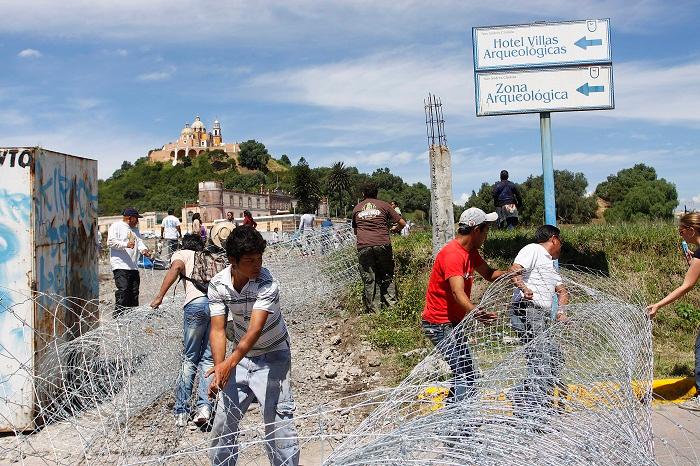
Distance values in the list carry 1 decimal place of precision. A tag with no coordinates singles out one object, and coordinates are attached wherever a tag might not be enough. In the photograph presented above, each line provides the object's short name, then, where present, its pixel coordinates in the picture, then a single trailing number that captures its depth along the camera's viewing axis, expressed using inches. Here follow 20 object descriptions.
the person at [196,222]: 604.4
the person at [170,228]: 700.2
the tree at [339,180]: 3873.0
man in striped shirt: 151.1
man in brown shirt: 370.6
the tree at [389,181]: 3866.4
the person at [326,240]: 428.1
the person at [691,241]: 232.8
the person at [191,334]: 224.1
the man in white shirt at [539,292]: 172.9
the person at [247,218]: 550.2
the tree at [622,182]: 2313.0
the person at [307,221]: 681.0
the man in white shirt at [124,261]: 330.0
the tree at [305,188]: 3722.9
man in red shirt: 186.1
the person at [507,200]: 480.7
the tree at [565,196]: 1605.6
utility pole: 349.1
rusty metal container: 235.0
